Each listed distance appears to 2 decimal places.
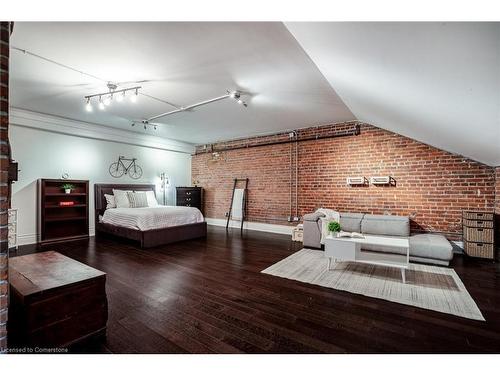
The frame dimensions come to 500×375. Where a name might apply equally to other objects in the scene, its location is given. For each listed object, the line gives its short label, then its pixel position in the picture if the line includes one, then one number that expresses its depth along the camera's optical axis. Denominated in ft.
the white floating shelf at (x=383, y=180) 15.59
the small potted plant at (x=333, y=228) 11.23
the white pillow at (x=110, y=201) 18.88
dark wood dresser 23.94
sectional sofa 11.55
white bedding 15.39
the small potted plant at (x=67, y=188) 17.19
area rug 7.80
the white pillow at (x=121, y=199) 18.84
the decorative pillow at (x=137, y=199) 19.26
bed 15.24
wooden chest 4.94
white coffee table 9.89
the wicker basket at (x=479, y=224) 12.05
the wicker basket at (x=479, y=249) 12.18
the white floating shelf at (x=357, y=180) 16.47
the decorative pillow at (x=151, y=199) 20.62
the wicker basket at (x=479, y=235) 12.12
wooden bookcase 16.05
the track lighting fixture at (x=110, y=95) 11.17
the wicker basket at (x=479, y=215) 12.03
